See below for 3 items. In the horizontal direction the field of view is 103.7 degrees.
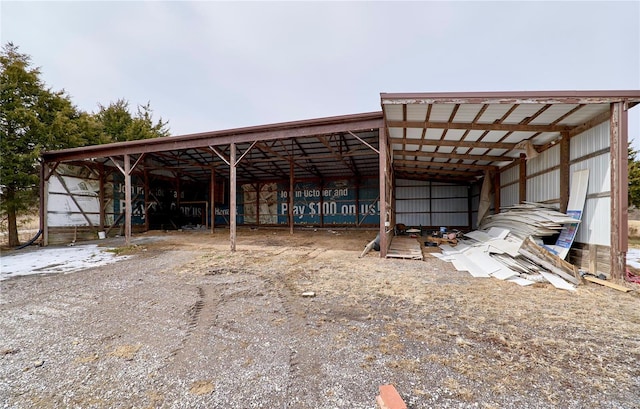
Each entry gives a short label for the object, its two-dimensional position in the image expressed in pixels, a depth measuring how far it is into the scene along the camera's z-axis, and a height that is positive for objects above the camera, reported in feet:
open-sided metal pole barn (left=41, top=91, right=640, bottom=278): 16.11 +6.40
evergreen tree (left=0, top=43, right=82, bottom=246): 32.76 +10.54
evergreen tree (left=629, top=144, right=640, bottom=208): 43.16 +3.09
